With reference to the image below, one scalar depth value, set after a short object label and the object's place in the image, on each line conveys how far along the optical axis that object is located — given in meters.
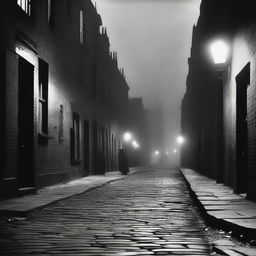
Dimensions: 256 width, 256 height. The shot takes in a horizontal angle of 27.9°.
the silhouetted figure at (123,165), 25.86
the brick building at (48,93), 11.30
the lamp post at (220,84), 12.84
